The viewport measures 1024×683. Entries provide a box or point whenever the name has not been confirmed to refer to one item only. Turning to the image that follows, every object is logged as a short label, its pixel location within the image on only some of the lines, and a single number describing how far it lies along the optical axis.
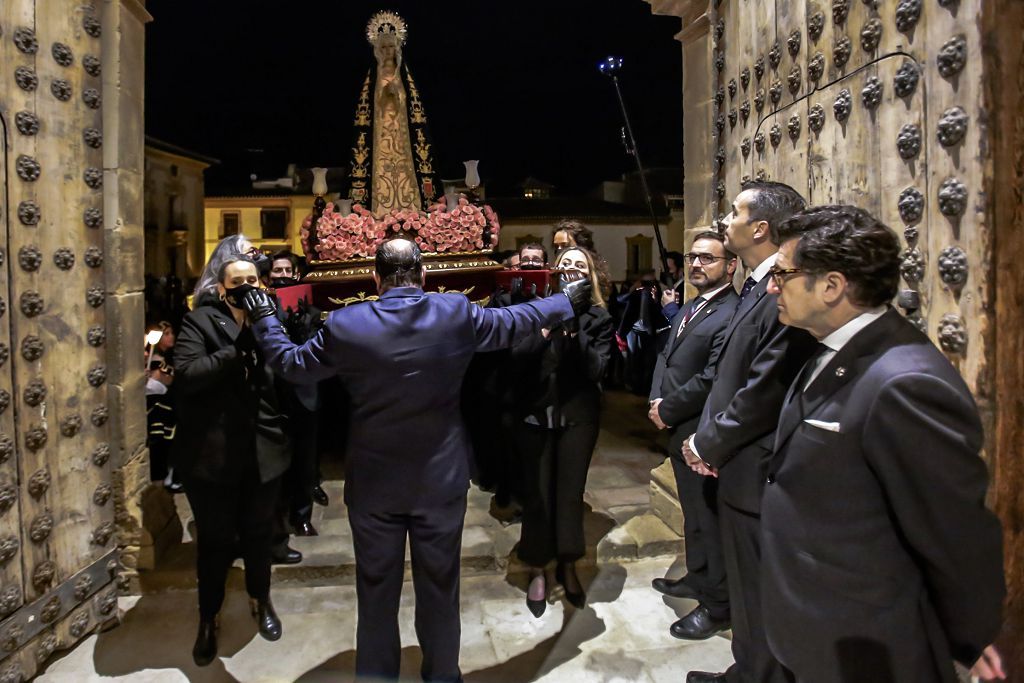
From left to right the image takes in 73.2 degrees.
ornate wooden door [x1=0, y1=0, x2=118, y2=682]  2.87
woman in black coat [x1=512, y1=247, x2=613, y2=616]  3.37
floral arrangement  4.98
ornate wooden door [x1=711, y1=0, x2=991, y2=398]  2.12
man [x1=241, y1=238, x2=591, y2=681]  2.43
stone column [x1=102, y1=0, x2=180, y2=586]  3.53
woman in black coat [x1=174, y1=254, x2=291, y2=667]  2.85
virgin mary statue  5.48
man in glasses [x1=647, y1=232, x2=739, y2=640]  3.12
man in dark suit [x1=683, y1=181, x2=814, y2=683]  2.21
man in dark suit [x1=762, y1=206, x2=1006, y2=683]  1.44
